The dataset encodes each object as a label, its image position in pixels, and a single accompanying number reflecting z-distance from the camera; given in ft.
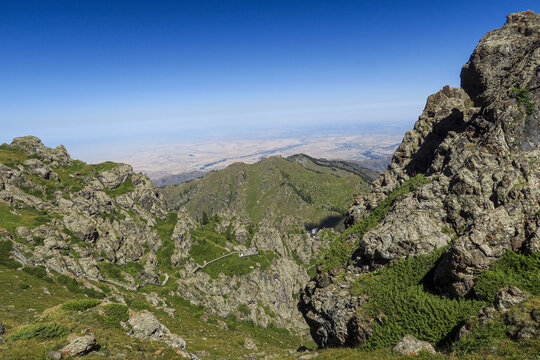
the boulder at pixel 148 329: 83.46
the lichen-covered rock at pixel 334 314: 77.94
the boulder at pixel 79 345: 61.62
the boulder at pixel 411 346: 58.12
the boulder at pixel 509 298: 52.24
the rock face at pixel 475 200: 64.75
